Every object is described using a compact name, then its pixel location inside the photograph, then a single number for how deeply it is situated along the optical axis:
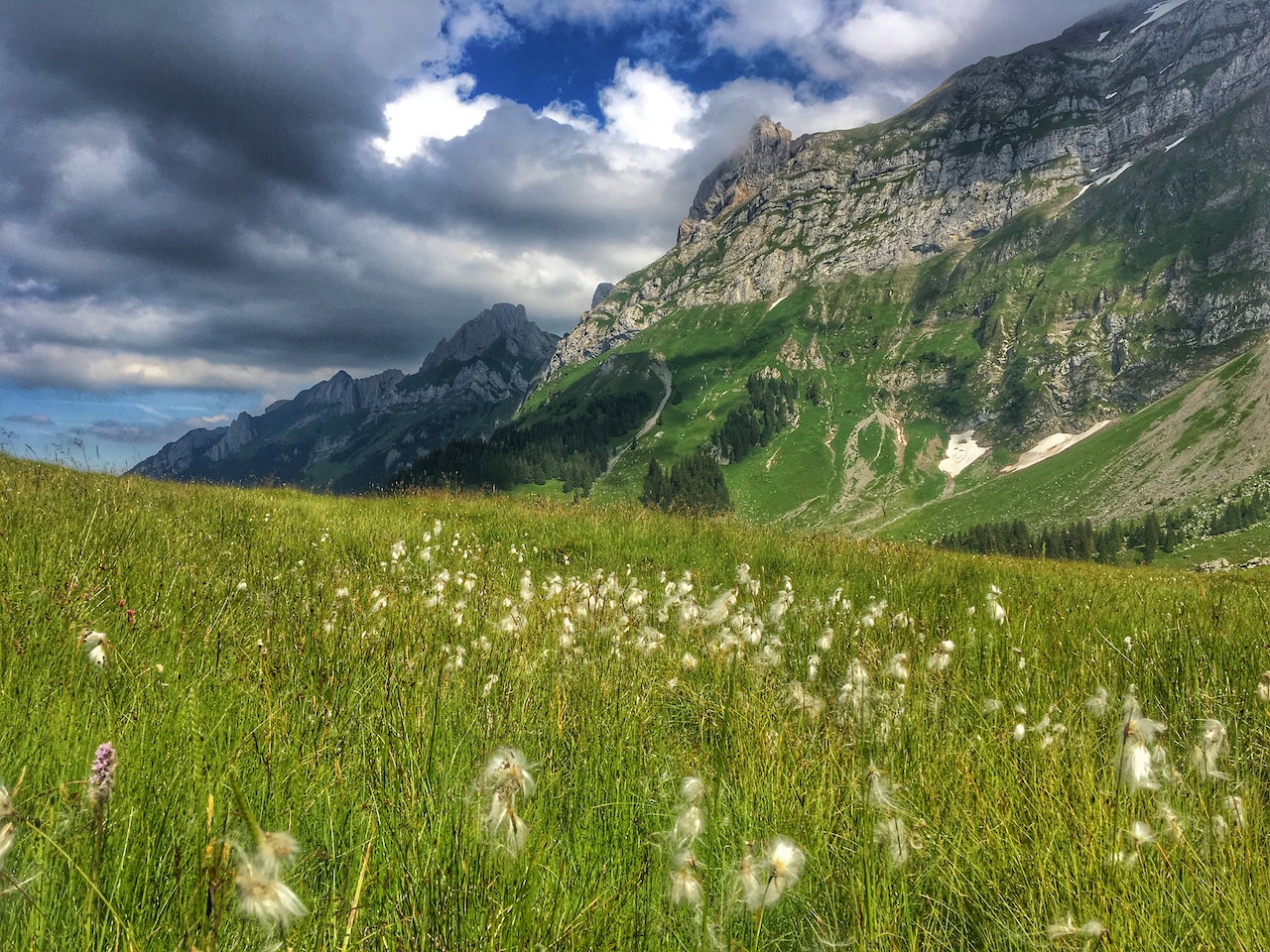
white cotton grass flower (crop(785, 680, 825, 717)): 4.31
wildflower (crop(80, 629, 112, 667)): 3.26
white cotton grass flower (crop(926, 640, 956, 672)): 5.12
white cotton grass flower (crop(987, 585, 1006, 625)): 6.23
